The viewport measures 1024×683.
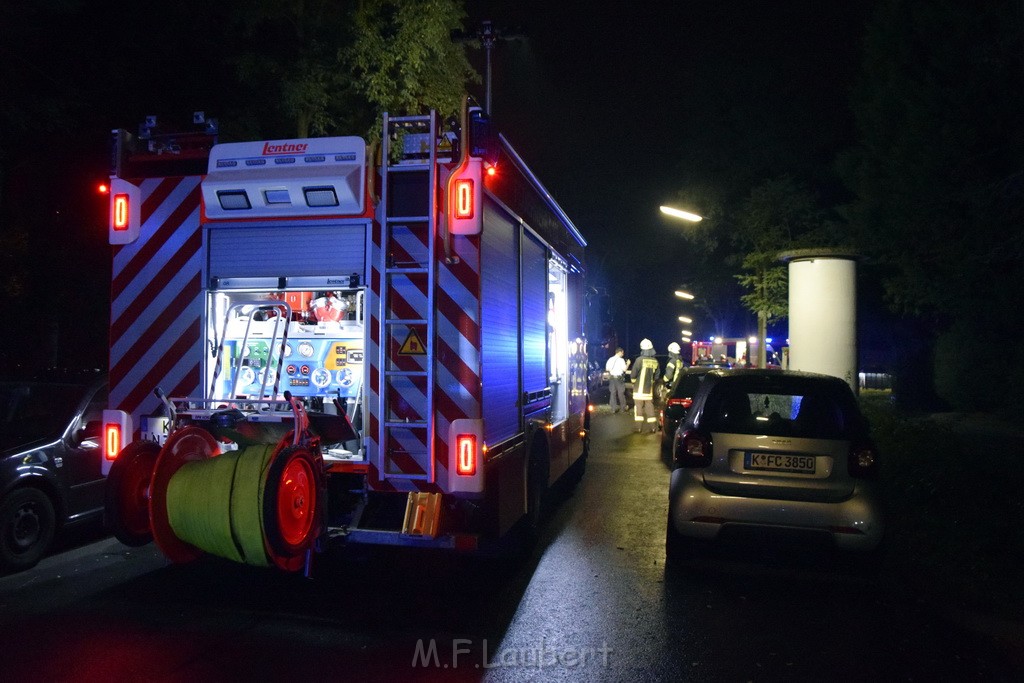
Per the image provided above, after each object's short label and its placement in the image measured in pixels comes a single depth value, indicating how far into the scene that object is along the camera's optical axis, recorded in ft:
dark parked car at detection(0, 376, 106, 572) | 20.79
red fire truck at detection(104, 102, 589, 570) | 16.52
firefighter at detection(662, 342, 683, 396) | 58.95
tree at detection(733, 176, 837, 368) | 65.10
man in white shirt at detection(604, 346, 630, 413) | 64.44
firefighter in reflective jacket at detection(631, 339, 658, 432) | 54.34
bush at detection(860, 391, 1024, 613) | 20.04
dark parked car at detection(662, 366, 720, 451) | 39.68
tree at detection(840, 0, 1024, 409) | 47.67
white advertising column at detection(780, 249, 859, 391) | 48.03
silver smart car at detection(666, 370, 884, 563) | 19.45
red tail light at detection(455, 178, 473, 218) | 17.03
